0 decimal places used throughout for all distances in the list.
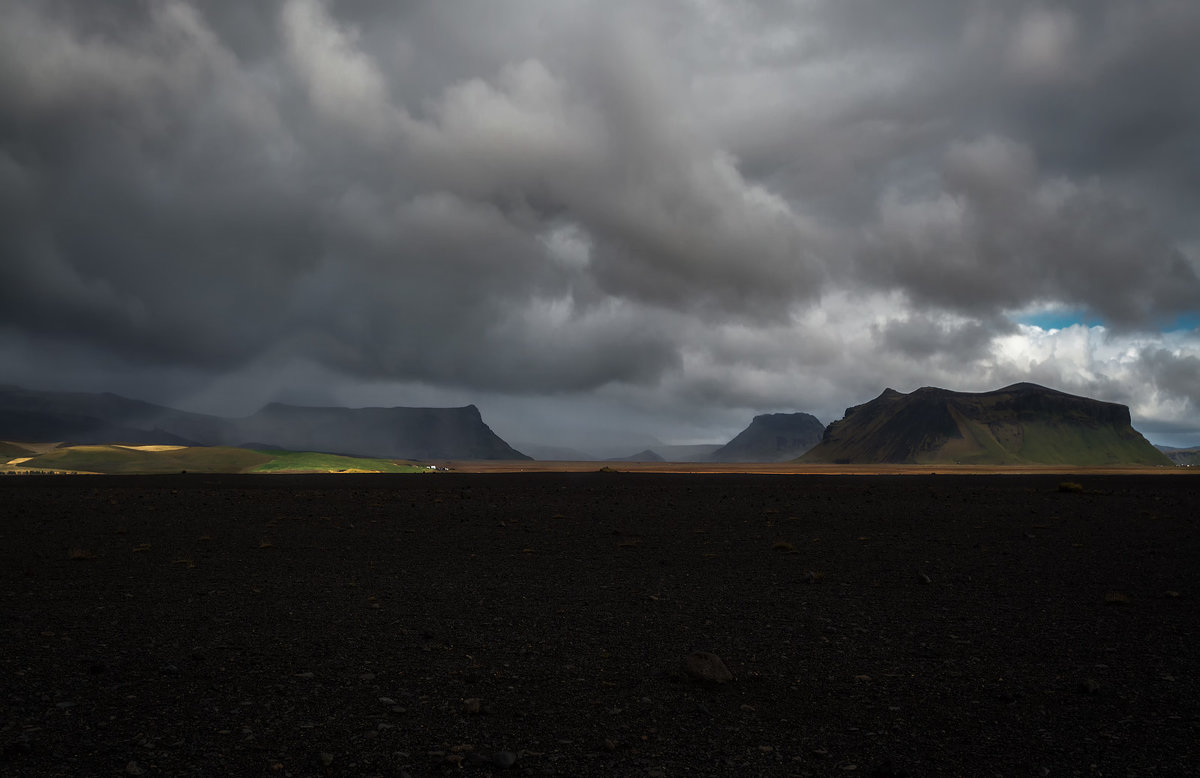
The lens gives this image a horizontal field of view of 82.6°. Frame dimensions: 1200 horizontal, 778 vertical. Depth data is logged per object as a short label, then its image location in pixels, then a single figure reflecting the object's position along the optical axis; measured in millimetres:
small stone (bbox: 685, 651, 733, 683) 7078
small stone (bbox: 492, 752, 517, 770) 5172
